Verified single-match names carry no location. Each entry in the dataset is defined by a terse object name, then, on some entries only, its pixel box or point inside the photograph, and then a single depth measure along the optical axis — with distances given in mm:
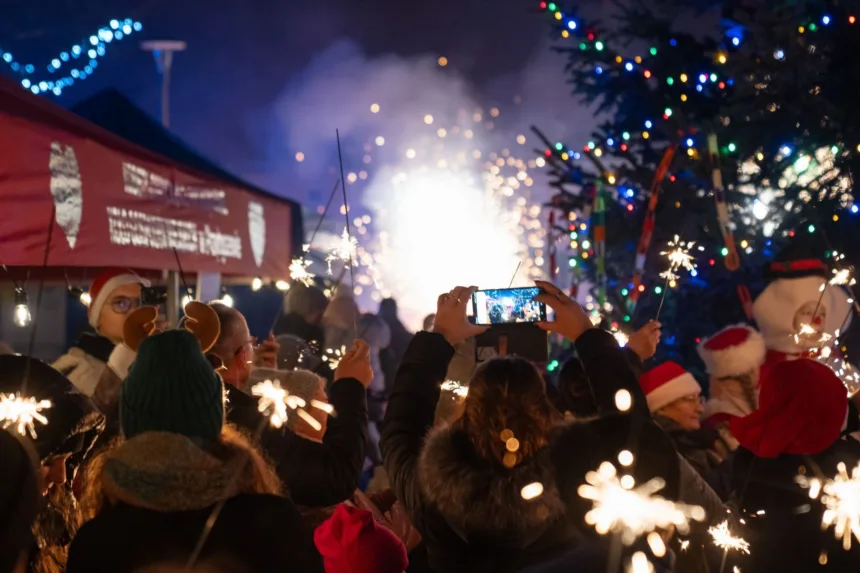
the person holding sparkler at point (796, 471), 2906
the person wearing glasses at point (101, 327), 4309
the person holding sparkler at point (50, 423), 2520
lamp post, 6418
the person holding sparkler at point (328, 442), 2639
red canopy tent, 3857
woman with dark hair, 2273
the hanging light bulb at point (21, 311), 3598
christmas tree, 7660
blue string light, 10960
